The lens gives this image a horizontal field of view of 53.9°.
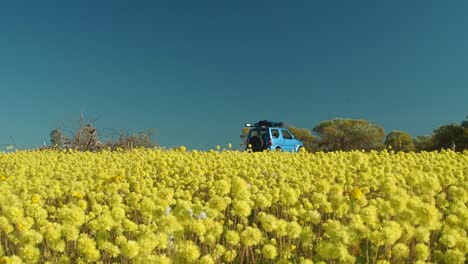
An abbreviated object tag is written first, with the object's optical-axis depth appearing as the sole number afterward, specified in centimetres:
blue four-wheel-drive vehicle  2672
